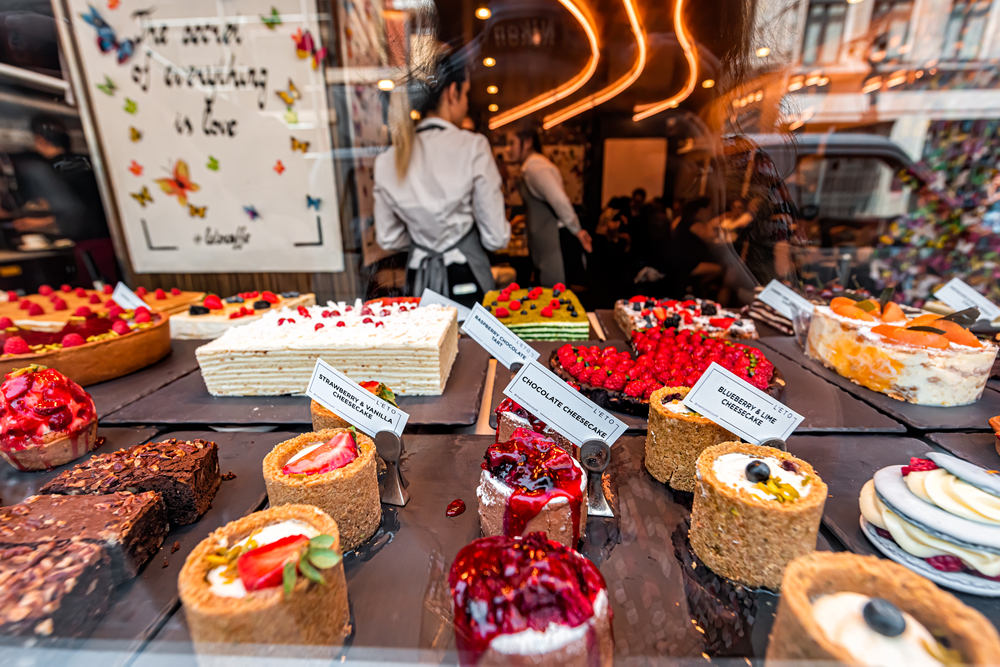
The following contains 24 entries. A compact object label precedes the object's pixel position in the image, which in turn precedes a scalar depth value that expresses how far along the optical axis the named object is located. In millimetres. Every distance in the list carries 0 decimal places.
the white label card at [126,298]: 762
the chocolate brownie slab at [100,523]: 292
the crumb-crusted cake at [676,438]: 357
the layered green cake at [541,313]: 709
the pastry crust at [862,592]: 207
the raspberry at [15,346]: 504
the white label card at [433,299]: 653
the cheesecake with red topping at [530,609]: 225
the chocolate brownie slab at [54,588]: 254
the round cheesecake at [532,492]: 301
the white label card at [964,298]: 642
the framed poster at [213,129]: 874
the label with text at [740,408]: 337
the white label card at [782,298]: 679
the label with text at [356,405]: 358
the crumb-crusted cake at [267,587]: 233
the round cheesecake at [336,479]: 307
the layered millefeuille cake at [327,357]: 516
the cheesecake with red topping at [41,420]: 389
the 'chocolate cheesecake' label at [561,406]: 340
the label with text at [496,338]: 423
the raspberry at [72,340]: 541
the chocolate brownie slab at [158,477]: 339
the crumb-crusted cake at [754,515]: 278
